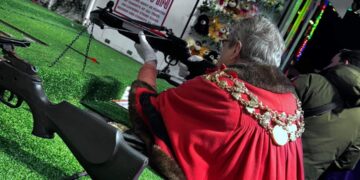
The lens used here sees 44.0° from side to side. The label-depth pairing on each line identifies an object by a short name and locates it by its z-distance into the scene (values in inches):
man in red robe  80.6
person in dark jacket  112.7
